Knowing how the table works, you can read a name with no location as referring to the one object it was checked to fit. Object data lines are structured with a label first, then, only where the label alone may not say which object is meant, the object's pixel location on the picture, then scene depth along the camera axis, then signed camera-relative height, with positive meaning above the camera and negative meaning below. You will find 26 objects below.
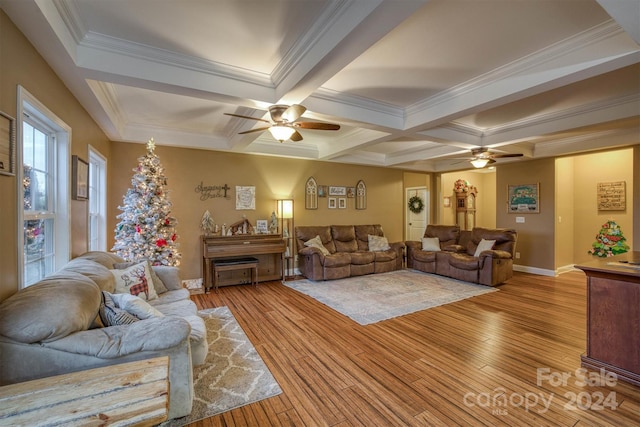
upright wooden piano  4.97 -0.72
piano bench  4.93 -0.89
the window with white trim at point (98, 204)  4.04 +0.12
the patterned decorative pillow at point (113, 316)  1.95 -0.70
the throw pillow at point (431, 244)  6.34 -0.67
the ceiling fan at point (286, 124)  2.97 +0.98
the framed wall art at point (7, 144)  1.62 +0.39
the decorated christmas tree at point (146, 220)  4.04 -0.10
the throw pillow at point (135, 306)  2.10 -0.68
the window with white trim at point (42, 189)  2.01 +0.19
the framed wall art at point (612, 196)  6.10 +0.40
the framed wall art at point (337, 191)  6.74 +0.53
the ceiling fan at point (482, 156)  5.12 +1.03
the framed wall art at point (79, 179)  2.78 +0.35
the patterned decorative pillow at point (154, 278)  3.11 -0.73
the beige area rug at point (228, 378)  2.06 -1.35
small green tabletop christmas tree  3.05 -0.30
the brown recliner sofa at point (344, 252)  5.58 -0.81
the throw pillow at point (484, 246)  5.52 -0.61
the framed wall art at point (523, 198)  6.31 +0.36
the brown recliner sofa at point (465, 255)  5.25 -0.81
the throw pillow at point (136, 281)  2.76 -0.67
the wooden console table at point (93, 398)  1.09 -0.77
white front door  8.54 -0.10
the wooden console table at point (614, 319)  2.32 -0.87
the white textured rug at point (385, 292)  3.96 -1.30
